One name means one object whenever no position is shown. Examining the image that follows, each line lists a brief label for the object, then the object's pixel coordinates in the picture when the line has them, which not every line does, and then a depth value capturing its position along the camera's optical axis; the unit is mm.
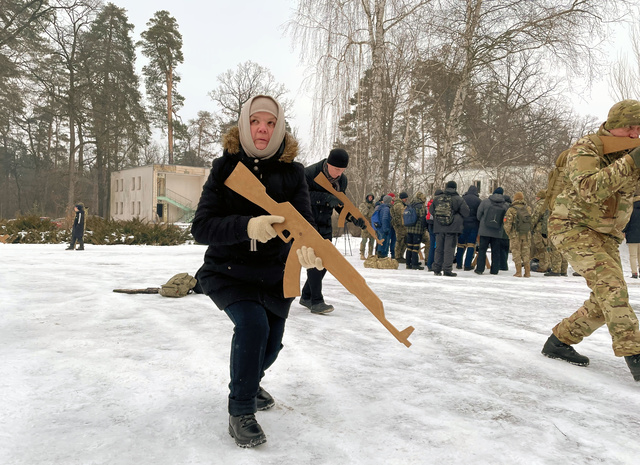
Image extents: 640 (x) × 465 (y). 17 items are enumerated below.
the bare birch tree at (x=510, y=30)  12511
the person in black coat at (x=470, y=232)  10125
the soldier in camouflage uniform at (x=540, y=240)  9320
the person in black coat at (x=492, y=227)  9336
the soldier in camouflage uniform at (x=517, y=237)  9030
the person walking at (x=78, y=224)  13109
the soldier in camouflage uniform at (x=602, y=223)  2875
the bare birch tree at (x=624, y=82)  15714
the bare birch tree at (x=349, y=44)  12633
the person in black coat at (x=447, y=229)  8852
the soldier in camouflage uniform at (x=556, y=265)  9742
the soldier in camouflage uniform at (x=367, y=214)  11852
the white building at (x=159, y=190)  37812
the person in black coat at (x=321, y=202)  4930
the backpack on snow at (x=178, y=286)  5590
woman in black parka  1998
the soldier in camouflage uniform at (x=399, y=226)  11023
